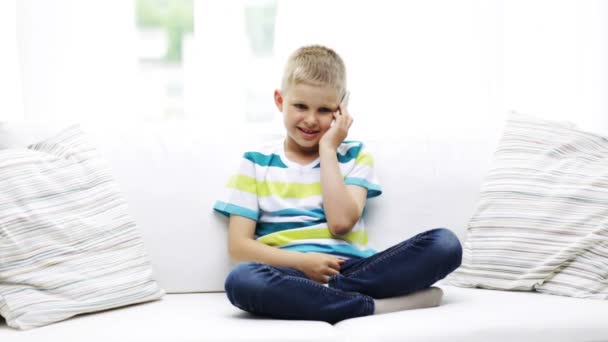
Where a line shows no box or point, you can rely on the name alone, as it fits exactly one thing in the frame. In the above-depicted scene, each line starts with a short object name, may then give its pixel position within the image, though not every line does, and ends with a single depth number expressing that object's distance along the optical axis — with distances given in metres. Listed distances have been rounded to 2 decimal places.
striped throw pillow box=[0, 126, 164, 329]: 3.42
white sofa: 3.36
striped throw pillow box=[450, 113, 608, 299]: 3.60
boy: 3.46
